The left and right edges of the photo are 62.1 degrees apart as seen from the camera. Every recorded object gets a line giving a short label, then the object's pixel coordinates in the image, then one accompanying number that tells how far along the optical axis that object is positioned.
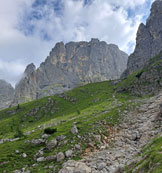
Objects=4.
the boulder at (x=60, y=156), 22.26
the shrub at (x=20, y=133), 38.41
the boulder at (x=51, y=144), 26.64
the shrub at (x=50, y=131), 33.81
